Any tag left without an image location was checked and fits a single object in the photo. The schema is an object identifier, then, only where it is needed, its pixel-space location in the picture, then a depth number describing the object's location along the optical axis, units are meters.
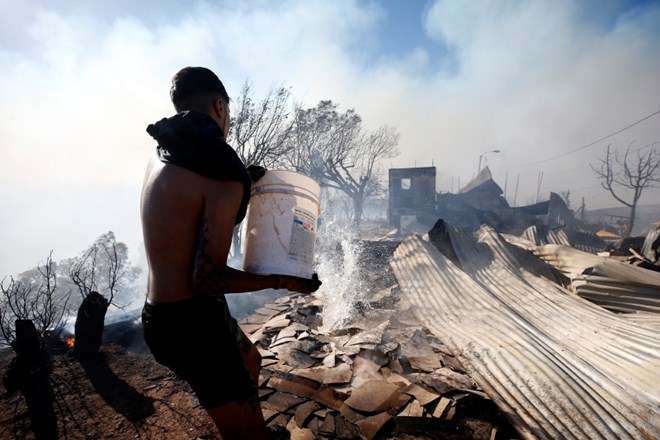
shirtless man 1.27
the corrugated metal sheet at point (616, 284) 3.81
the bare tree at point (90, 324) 4.33
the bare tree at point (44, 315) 4.41
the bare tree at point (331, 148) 20.11
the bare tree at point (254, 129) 10.37
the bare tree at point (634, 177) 21.16
